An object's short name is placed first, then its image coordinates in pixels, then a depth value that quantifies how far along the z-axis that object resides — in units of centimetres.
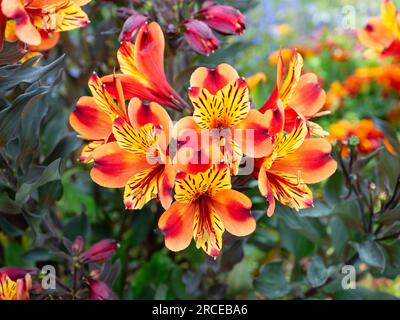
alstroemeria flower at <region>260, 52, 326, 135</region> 72
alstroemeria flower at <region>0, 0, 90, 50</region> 70
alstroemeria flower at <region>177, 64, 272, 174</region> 70
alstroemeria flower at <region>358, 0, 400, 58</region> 102
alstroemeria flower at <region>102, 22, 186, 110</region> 78
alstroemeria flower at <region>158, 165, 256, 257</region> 73
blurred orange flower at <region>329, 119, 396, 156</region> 155
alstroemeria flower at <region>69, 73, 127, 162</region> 81
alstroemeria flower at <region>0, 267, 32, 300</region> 82
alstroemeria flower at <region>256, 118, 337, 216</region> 75
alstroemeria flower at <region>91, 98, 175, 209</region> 70
